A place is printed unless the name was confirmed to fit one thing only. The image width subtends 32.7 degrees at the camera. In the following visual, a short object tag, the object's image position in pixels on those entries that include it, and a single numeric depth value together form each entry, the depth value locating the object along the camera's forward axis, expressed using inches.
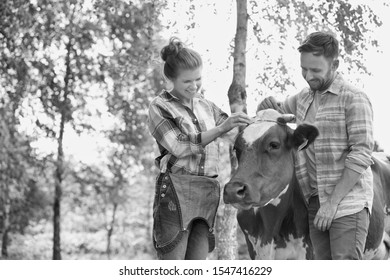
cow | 176.4
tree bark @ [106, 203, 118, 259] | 1109.7
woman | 174.6
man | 165.2
